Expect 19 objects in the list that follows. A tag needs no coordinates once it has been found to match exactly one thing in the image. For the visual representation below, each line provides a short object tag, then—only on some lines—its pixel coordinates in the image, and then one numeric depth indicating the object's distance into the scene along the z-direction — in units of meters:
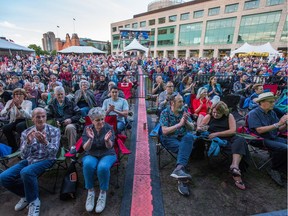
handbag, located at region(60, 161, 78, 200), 2.30
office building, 28.58
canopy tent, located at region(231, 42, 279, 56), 14.82
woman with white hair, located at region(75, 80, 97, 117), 4.39
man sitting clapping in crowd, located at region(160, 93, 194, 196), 2.44
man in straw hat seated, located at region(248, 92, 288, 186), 2.57
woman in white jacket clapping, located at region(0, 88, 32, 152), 3.39
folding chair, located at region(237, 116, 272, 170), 2.72
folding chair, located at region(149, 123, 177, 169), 2.93
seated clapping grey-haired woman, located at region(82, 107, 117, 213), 2.18
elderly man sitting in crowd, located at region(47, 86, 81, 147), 3.50
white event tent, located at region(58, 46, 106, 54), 18.55
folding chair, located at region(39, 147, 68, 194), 2.43
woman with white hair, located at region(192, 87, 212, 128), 4.05
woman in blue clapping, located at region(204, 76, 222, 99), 5.73
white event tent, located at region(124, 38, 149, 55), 16.76
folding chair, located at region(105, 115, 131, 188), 2.53
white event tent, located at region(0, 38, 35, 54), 20.09
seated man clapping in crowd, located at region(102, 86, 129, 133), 3.74
